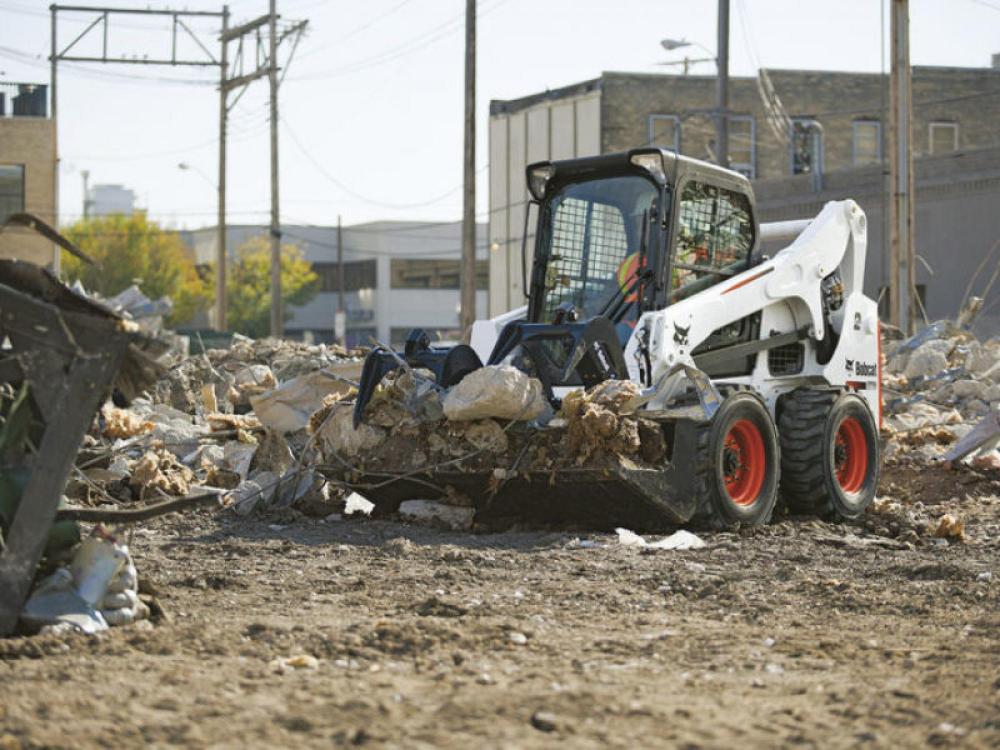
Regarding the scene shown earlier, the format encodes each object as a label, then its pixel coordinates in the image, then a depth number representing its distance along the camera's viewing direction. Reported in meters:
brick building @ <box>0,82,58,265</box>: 48.31
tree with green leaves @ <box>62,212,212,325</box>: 77.19
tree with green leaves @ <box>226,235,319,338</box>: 84.88
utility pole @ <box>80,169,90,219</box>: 124.34
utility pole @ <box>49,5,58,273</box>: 47.69
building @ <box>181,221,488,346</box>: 83.88
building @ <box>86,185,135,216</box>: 187.71
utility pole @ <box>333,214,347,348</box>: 52.50
